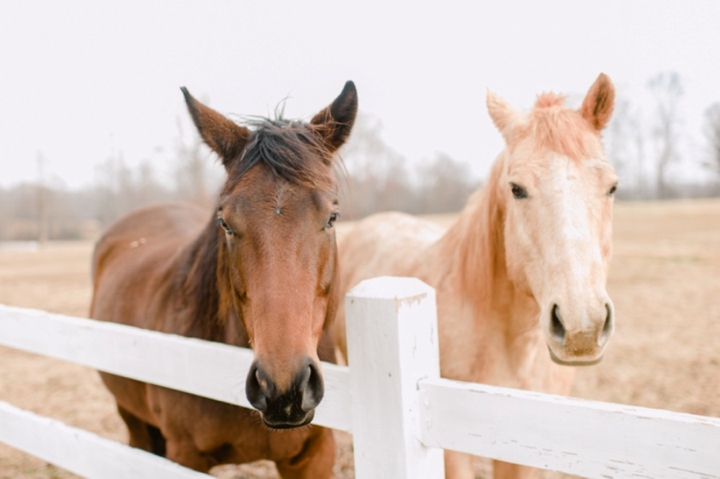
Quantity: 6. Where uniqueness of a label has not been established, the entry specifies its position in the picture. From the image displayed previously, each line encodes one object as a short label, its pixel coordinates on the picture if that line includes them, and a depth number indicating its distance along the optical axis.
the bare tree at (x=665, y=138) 44.81
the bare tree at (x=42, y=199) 35.69
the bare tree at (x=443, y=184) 38.50
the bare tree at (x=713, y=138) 38.88
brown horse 1.32
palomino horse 1.74
